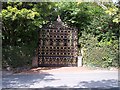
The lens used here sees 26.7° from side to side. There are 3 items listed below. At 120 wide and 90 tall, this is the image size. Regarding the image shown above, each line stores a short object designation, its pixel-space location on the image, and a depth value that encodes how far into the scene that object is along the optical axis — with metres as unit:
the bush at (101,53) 10.91
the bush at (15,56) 10.79
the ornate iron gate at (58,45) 11.87
